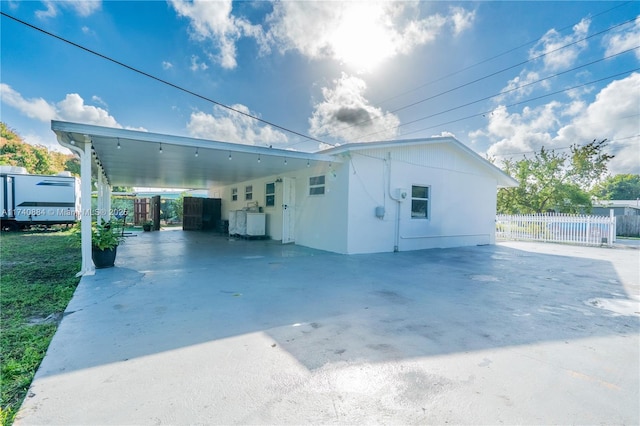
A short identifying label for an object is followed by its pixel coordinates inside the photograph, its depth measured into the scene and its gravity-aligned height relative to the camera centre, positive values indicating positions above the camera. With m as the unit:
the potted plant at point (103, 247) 5.44 -0.78
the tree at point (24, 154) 18.02 +3.50
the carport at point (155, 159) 4.87 +1.29
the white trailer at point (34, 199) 12.66 +0.32
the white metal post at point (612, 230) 10.68 -0.66
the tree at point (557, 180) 17.33 +2.10
